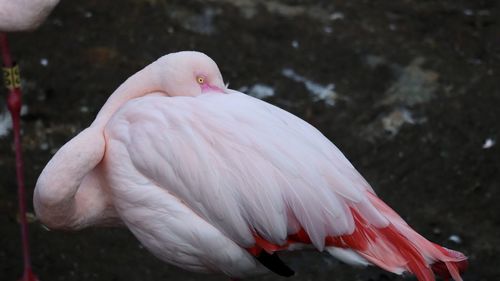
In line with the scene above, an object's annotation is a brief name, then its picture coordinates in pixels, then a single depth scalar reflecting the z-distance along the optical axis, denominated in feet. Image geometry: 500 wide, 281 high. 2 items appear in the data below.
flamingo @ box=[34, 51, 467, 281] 19.57
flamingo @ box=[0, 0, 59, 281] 22.45
